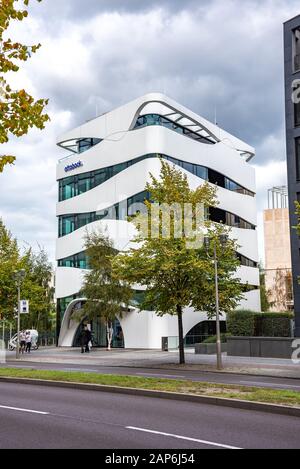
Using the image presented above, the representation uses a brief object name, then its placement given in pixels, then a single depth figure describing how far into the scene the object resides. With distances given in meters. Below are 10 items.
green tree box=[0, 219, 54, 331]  37.59
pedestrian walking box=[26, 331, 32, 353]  39.78
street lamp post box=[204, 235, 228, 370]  23.83
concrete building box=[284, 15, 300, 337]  37.72
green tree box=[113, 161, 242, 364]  25.44
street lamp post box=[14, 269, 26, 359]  32.56
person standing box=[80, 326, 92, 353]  38.59
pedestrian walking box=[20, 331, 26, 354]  39.84
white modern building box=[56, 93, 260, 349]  43.12
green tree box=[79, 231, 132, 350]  38.25
